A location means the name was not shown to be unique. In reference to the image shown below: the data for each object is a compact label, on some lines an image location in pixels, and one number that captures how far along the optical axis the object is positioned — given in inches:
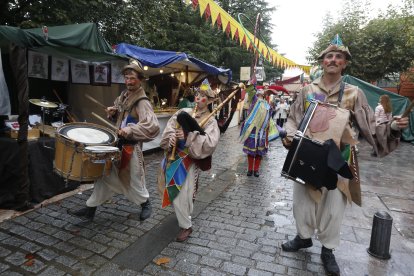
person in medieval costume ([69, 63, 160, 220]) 145.1
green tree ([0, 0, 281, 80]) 299.7
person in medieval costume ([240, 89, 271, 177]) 256.7
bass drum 122.4
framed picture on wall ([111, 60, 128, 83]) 260.4
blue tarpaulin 266.2
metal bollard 129.3
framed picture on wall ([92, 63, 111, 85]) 259.4
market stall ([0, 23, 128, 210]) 148.7
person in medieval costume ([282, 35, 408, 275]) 108.2
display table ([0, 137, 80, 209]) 157.8
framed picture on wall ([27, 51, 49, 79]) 220.7
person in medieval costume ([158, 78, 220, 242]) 129.1
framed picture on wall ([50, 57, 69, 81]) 238.1
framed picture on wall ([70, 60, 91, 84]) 254.5
